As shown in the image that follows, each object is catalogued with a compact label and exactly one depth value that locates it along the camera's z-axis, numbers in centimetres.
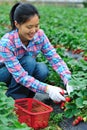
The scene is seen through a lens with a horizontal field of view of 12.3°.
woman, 438
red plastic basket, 411
